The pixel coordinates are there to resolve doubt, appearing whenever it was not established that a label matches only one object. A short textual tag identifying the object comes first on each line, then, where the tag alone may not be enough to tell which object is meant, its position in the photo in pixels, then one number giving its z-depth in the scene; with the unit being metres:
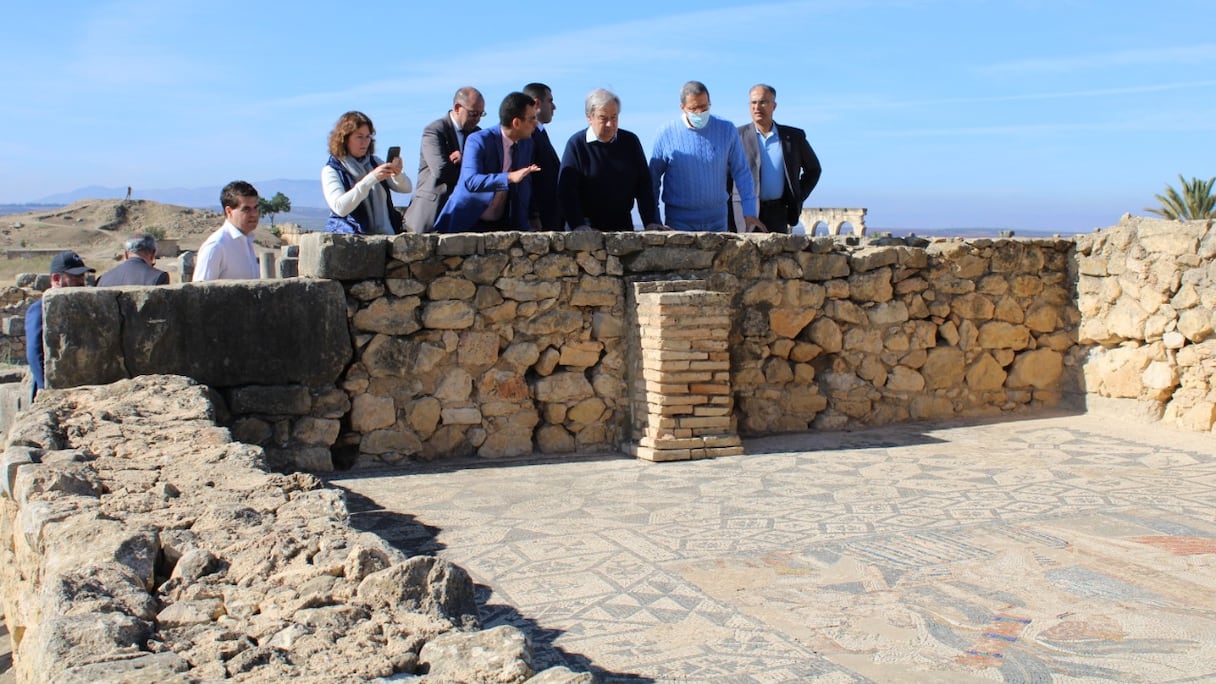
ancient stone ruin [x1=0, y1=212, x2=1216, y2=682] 5.54
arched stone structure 33.65
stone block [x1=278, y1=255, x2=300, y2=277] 7.65
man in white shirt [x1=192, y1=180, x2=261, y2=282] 6.81
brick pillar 7.11
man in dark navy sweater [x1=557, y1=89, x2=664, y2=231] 7.70
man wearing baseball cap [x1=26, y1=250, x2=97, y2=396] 6.41
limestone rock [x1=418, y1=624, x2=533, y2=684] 2.66
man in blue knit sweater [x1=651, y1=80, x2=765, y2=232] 8.01
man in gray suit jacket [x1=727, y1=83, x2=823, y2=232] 8.44
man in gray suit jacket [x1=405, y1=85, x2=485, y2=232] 7.83
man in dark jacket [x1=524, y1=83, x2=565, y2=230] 7.86
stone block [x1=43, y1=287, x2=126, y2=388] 6.19
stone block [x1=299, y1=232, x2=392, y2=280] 6.95
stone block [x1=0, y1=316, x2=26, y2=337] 16.75
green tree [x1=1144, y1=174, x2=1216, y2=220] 23.88
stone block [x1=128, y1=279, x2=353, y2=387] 6.44
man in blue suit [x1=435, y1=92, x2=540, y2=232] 7.37
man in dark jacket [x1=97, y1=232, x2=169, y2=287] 6.87
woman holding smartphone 7.06
